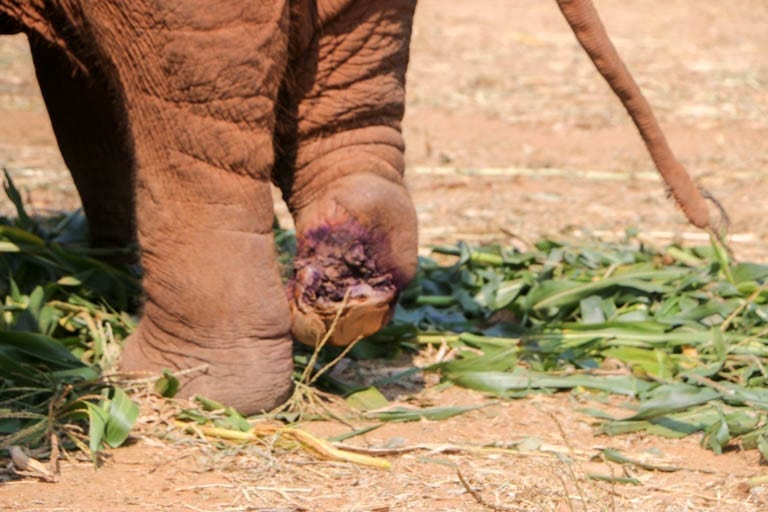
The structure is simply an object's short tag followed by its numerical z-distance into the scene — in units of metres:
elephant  6.07
